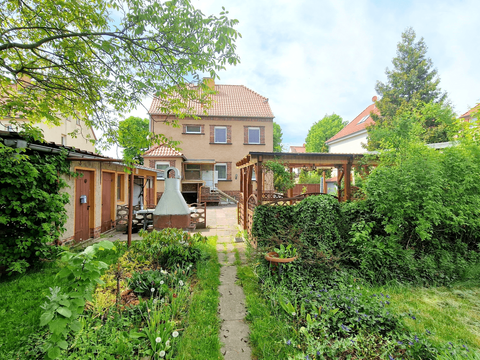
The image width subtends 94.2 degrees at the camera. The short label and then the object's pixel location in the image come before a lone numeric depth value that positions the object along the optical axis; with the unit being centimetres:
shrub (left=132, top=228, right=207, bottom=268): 450
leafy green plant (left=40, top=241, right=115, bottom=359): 160
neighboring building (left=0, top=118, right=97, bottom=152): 1511
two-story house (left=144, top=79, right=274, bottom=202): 1831
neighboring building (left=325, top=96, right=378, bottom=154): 2048
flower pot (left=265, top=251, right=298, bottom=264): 387
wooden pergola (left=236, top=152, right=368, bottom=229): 622
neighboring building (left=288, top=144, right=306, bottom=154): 5369
